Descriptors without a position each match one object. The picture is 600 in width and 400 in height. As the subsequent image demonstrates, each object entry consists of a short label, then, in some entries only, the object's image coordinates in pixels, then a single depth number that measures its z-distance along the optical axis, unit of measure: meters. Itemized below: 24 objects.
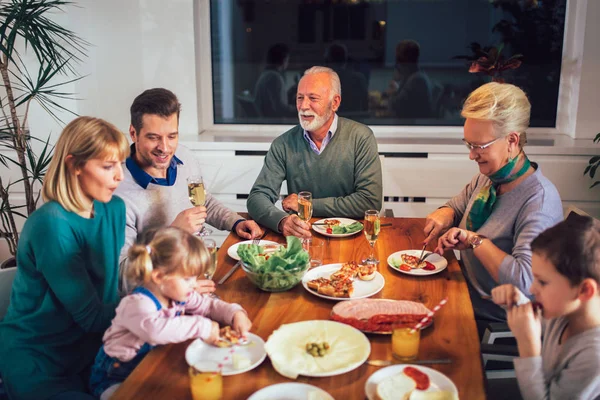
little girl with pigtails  1.46
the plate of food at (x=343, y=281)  1.81
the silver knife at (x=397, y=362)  1.46
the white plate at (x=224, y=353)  1.45
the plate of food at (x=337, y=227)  2.41
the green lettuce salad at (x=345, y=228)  2.42
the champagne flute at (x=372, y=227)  2.04
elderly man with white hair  2.87
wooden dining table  1.37
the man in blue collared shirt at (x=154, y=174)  2.20
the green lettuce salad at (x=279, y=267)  1.81
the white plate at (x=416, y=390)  1.32
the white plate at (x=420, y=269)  2.01
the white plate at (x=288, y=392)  1.31
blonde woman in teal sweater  1.69
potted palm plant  3.04
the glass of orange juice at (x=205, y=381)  1.28
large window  4.05
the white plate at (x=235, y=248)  2.15
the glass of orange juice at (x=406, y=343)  1.46
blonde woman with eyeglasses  1.99
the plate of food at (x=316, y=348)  1.41
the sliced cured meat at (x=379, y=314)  1.61
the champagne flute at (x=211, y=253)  1.75
